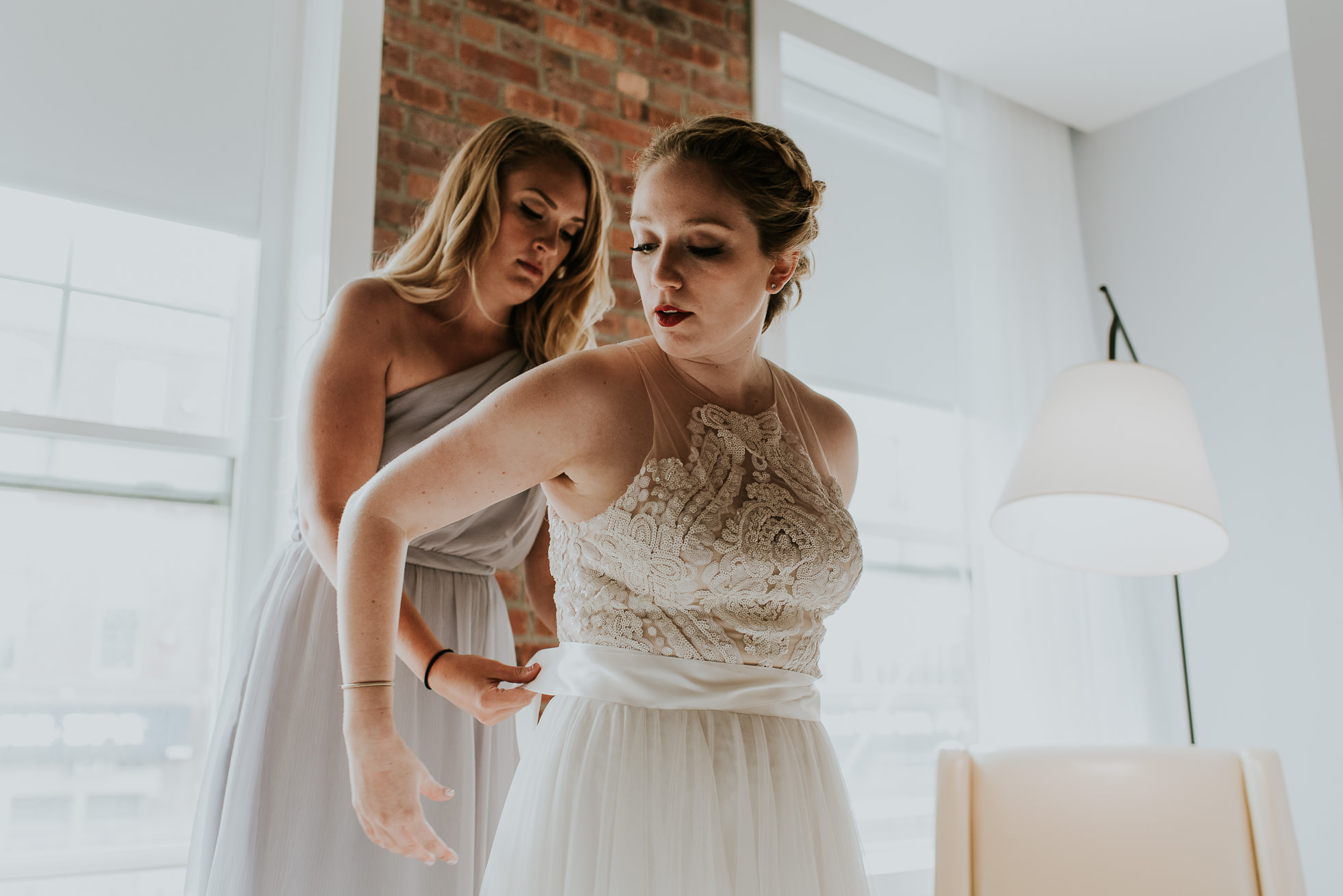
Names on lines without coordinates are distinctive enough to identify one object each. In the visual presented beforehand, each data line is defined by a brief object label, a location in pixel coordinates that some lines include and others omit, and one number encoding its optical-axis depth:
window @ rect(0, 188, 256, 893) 2.25
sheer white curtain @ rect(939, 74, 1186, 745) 3.80
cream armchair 2.08
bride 1.10
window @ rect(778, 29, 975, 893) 3.57
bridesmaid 1.42
